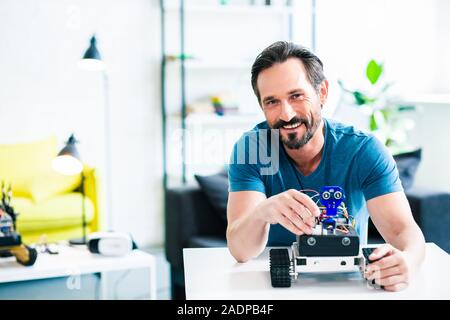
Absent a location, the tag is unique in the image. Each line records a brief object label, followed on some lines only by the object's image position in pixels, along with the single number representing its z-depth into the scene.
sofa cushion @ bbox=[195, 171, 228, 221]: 2.42
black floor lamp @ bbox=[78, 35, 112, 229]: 3.56
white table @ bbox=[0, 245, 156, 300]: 2.00
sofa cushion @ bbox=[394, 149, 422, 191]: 2.51
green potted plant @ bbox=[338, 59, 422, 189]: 3.40
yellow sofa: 2.93
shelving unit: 3.62
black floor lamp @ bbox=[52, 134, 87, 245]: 2.21
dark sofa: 2.41
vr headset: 2.12
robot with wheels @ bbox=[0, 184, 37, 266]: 1.82
